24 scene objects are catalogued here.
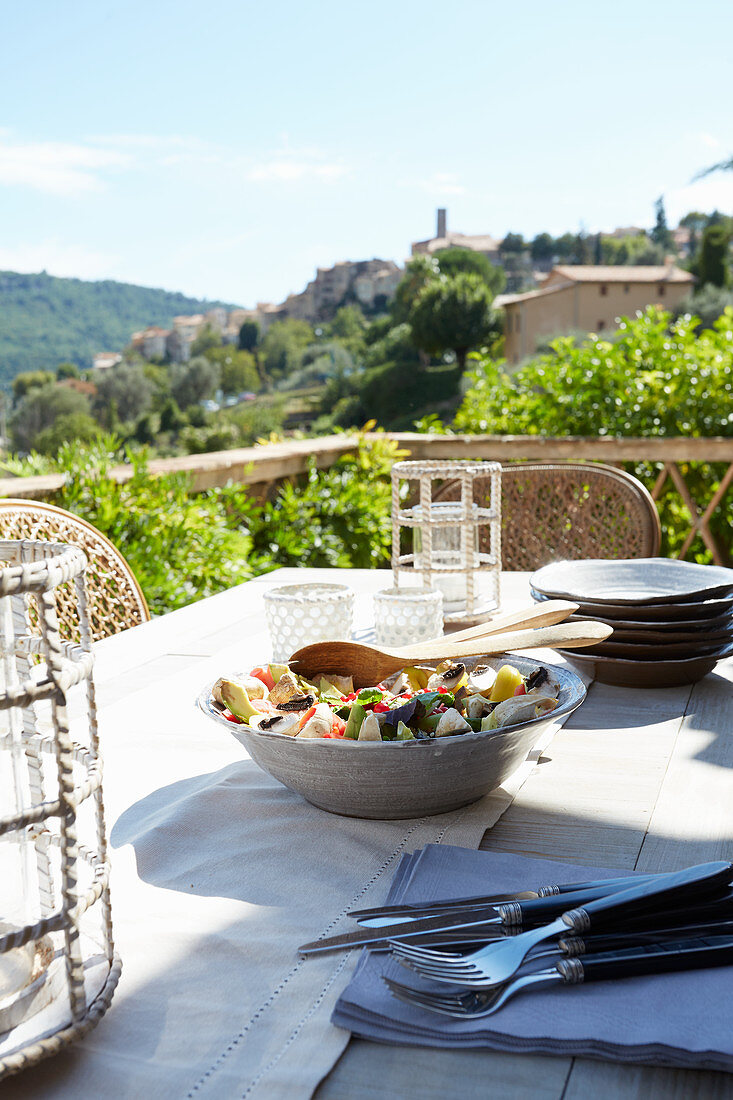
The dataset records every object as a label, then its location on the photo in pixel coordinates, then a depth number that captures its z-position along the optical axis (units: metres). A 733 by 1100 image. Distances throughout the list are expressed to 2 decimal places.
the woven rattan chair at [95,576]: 1.48
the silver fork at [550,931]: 0.46
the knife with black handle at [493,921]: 0.50
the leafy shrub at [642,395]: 3.76
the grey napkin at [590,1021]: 0.42
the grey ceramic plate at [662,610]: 1.03
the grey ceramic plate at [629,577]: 1.23
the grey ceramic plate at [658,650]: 1.03
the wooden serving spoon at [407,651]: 0.76
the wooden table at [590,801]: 0.41
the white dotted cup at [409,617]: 1.06
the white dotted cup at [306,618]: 1.03
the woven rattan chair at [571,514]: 2.03
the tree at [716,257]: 37.84
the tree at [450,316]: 40.06
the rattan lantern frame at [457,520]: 1.20
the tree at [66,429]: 39.47
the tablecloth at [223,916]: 0.42
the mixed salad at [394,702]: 0.66
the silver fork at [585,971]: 0.45
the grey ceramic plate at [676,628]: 1.02
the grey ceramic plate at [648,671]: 1.03
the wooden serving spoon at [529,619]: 0.87
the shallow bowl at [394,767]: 0.63
